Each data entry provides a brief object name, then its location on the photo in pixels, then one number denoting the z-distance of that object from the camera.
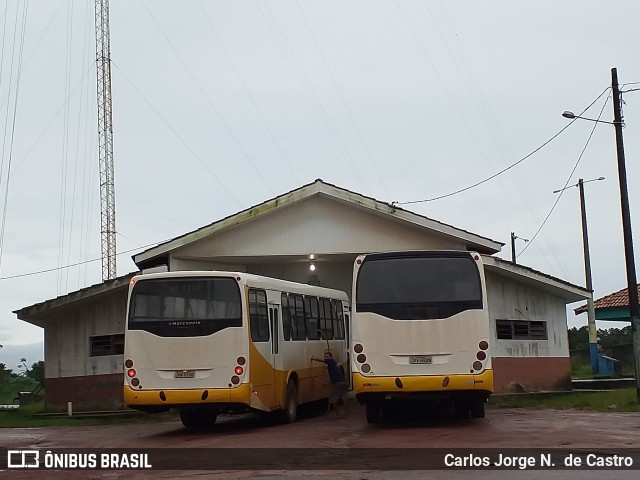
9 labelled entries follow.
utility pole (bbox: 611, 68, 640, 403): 22.41
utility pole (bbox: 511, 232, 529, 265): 51.66
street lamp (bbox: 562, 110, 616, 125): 22.89
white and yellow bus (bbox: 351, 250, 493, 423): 16.02
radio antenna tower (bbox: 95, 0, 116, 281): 56.88
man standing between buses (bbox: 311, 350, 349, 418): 20.33
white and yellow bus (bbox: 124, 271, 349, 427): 16.61
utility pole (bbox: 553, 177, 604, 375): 40.12
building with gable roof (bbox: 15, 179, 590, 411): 24.75
